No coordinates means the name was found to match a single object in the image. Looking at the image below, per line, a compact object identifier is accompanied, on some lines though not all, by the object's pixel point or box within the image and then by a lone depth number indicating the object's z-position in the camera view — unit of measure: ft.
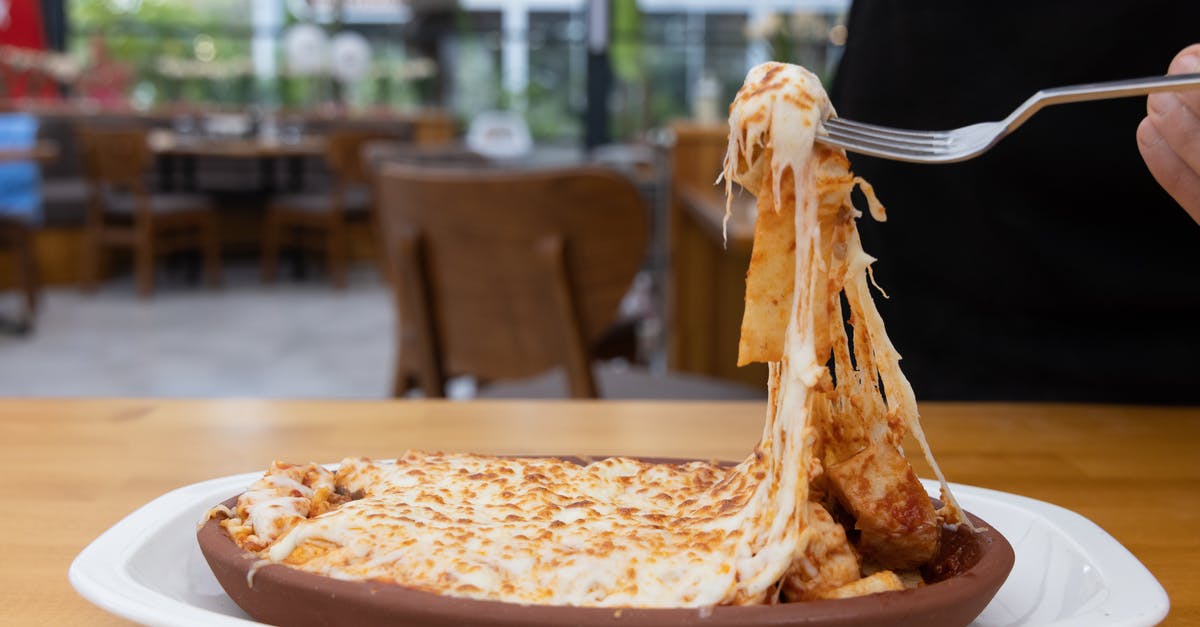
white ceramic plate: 1.54
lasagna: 1.45
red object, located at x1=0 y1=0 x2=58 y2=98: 33.30
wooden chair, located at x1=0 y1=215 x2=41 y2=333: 19.48
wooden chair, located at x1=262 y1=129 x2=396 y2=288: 23.66
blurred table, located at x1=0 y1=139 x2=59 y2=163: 17.90
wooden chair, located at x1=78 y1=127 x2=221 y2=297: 21.62
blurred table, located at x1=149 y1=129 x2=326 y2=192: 23.90
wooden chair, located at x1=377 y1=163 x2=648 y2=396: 5.82
